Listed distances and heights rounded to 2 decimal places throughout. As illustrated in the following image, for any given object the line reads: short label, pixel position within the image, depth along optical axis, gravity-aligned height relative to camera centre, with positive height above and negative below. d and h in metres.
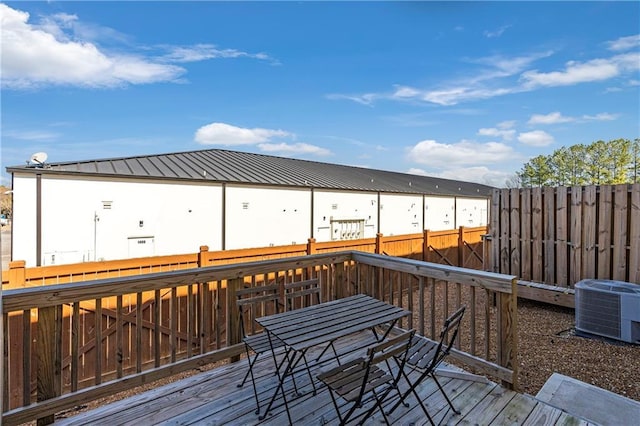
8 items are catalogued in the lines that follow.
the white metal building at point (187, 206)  8.98 +0.08
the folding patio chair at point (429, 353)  2.07 -1.08
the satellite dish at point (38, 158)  8.94 +1.37
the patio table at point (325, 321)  2.19 -0.88
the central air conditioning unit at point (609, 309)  4.24 -1.34
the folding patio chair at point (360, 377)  1.72 -1.06
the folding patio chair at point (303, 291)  3.03 -0.80
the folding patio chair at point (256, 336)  2.53 -1.10
